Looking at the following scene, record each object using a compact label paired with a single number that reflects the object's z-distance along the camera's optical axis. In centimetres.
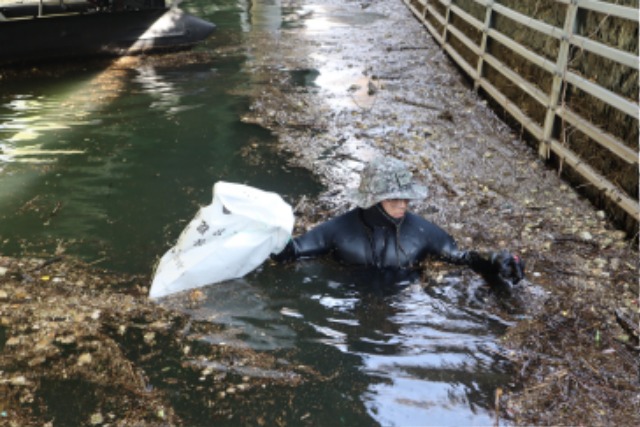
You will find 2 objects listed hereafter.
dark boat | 1238
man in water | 432
